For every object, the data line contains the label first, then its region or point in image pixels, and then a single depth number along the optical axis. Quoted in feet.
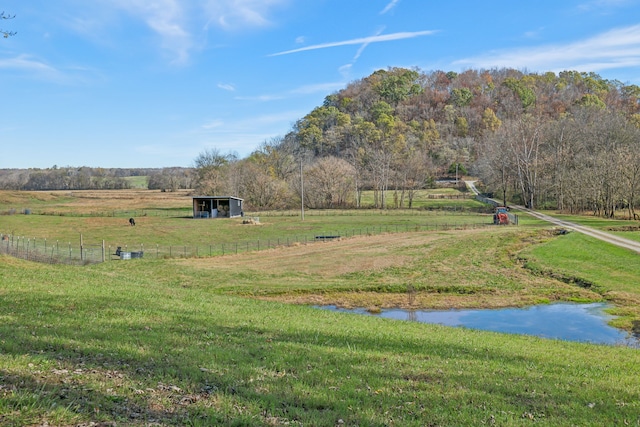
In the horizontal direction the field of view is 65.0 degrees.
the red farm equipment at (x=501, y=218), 208.04
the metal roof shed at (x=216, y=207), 262.47
